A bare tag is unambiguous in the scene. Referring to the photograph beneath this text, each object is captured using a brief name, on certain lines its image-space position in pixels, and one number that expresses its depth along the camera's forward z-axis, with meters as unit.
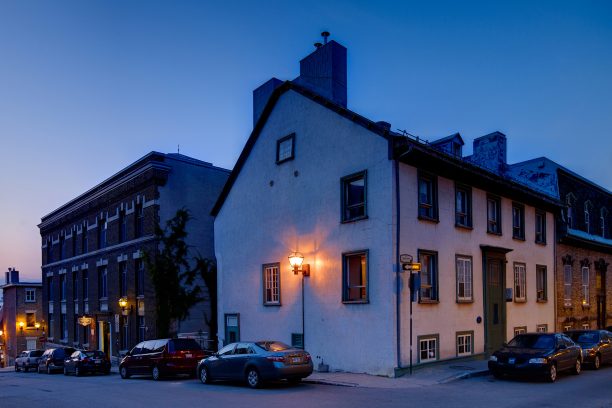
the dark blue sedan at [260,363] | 15.51
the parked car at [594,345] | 18.67
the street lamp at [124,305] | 31.73
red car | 20.48
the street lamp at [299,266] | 20.56
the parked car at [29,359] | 35.12
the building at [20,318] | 57.94
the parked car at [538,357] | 15.39
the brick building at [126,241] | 30.45
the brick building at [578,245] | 27.94
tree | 25.83
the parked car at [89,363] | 26.73
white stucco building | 18.09
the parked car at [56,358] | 30.89
